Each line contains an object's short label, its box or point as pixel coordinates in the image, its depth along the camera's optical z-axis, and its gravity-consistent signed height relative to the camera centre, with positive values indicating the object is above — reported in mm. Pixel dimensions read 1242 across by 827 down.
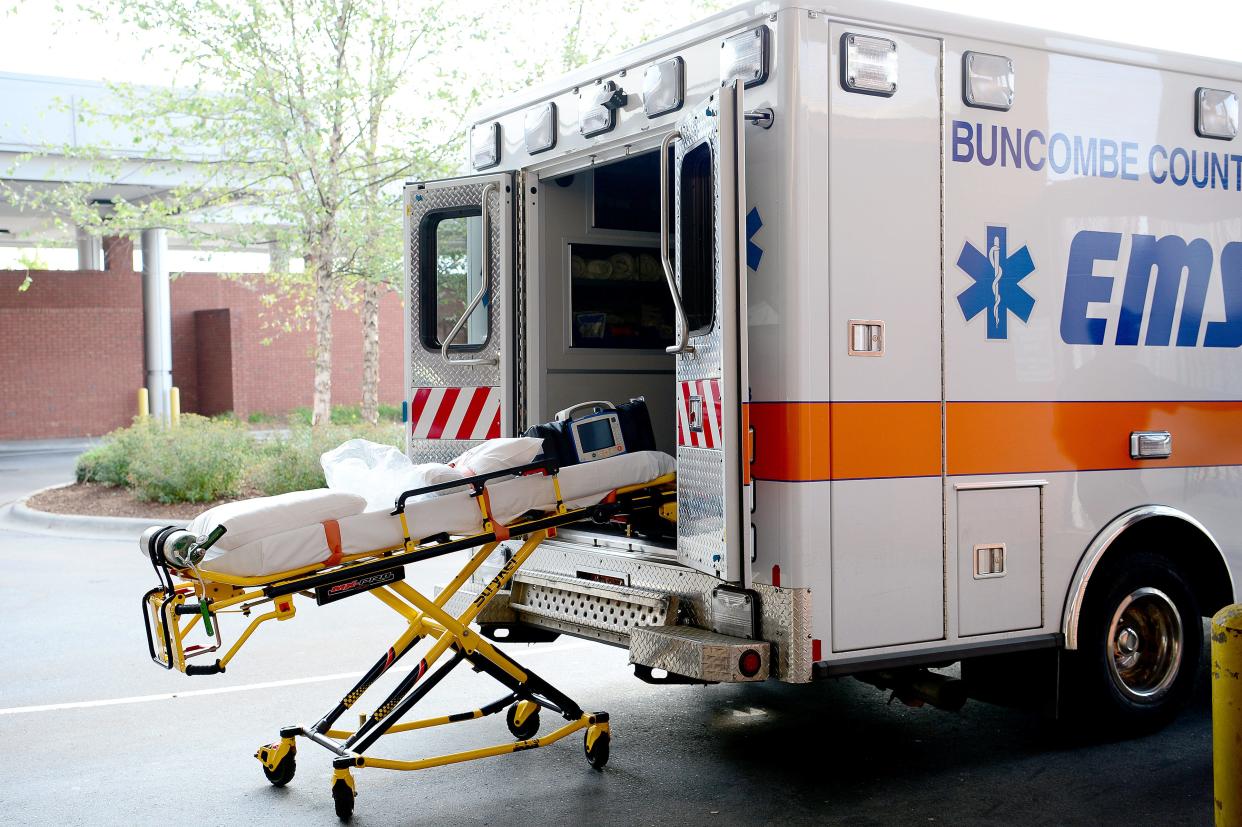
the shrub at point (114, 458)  15312 -1296
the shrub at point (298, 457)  14125 -1229
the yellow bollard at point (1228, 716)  3525 -1063
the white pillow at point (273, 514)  4520 -600
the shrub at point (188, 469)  13953 -1307
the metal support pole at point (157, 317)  27266 +751
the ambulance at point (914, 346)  4730 -23
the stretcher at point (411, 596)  4496 -912
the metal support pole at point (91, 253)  30694 +2436
